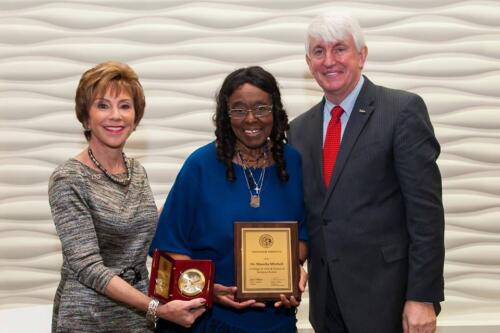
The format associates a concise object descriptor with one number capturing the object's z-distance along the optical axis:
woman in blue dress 2.11
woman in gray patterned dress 1.97
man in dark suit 2.15
